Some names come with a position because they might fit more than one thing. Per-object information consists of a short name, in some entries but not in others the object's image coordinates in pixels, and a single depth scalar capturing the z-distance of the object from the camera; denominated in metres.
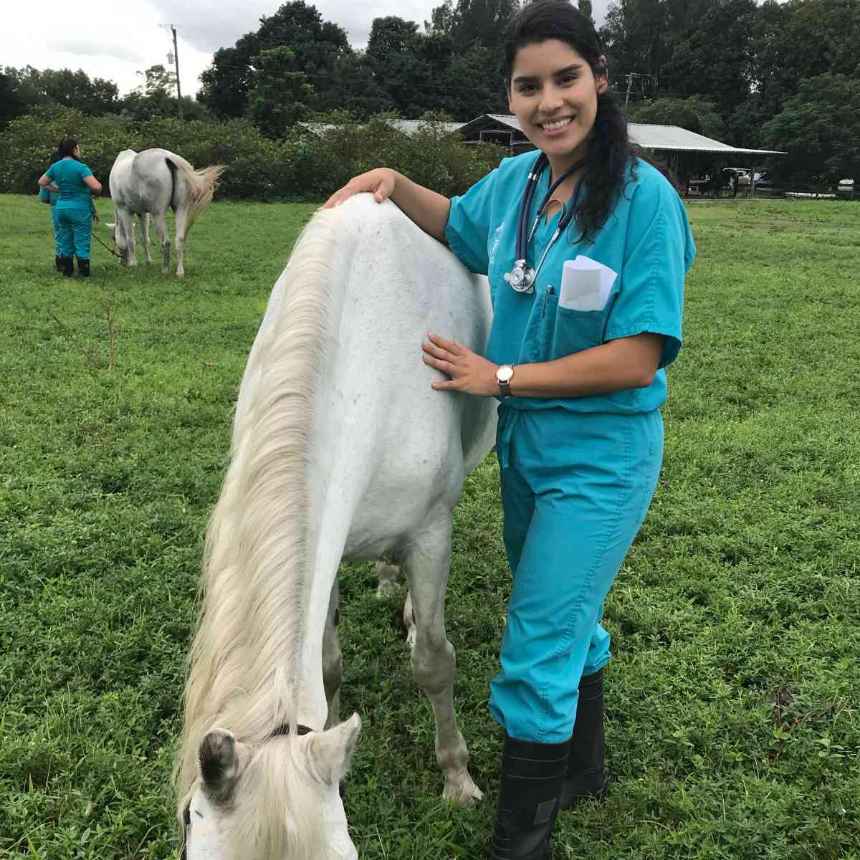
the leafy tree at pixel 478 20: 74.06
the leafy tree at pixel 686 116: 47.94
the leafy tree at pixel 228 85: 51.16
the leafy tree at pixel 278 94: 33.09
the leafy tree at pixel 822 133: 35.88
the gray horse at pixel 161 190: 10.04
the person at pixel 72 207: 9.09
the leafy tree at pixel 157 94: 36.72
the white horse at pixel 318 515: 1.03
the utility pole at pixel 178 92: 35.61
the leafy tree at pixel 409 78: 51.84
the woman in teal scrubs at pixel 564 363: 1.60
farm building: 34.84
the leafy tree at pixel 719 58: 56.66
